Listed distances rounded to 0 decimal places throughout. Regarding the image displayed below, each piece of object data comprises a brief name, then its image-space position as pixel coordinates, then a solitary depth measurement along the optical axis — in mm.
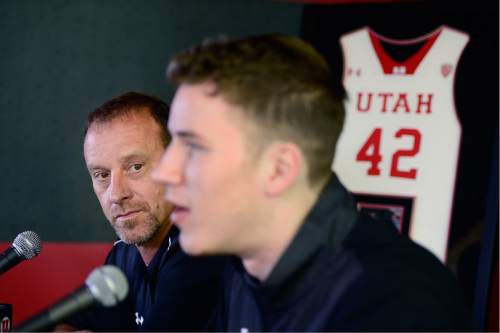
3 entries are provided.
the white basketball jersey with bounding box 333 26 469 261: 2966
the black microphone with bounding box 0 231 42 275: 2266
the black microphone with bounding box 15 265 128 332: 1540
